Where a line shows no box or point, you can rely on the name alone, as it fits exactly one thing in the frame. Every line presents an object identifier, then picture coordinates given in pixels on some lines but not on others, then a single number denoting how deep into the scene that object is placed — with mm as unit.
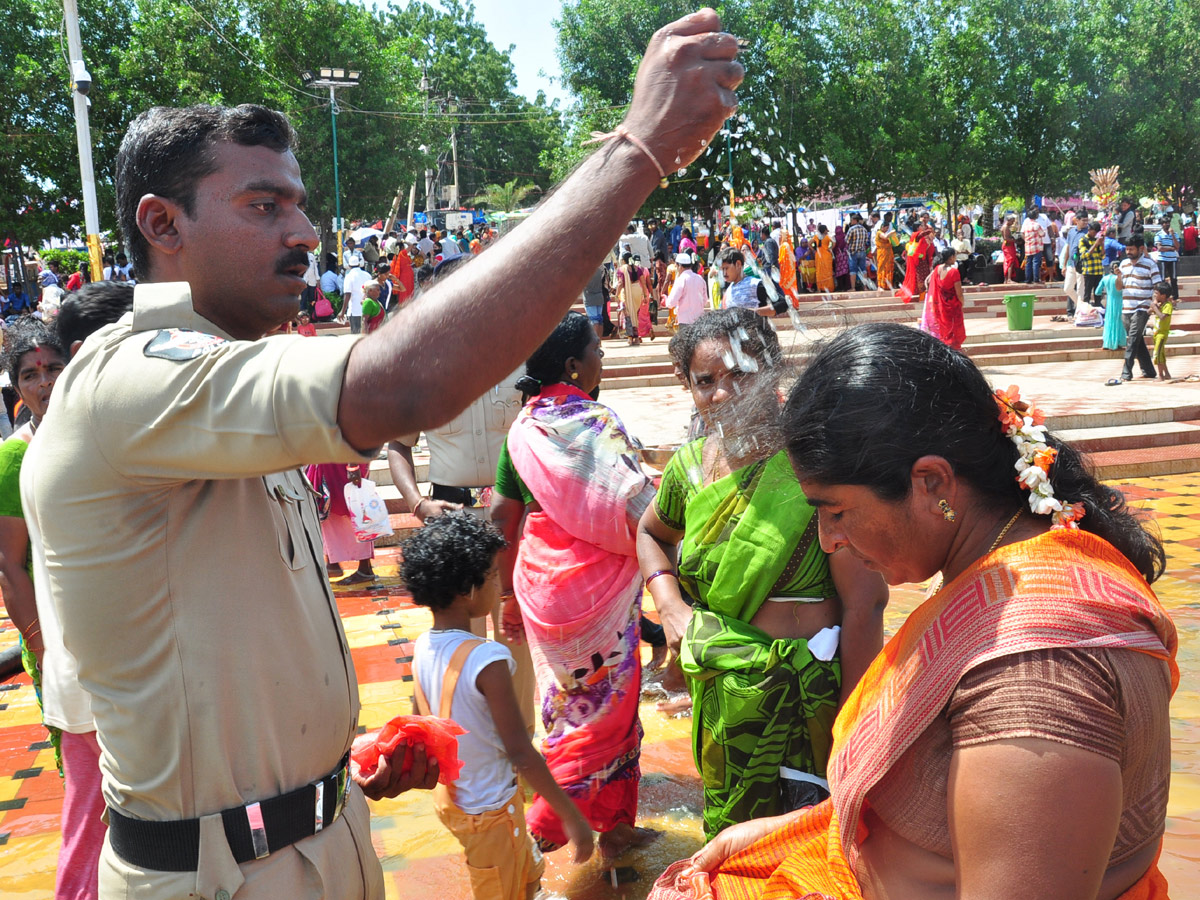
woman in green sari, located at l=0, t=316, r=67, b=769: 2852
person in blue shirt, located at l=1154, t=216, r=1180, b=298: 19484
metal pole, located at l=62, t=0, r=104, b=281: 15281
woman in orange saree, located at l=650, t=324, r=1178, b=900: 1305
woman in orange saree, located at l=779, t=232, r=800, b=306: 18547
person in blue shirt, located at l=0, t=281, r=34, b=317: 23656
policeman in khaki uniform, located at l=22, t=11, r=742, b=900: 1079
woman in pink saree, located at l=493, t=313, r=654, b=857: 3426
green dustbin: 17641
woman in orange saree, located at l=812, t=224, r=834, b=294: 24406
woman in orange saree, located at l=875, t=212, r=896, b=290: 24406
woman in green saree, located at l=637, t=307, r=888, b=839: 2490
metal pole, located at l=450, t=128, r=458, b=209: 55494
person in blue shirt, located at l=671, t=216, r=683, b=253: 26906
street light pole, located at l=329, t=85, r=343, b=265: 25844
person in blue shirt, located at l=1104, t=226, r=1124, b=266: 17703
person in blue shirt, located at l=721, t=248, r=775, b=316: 10391
